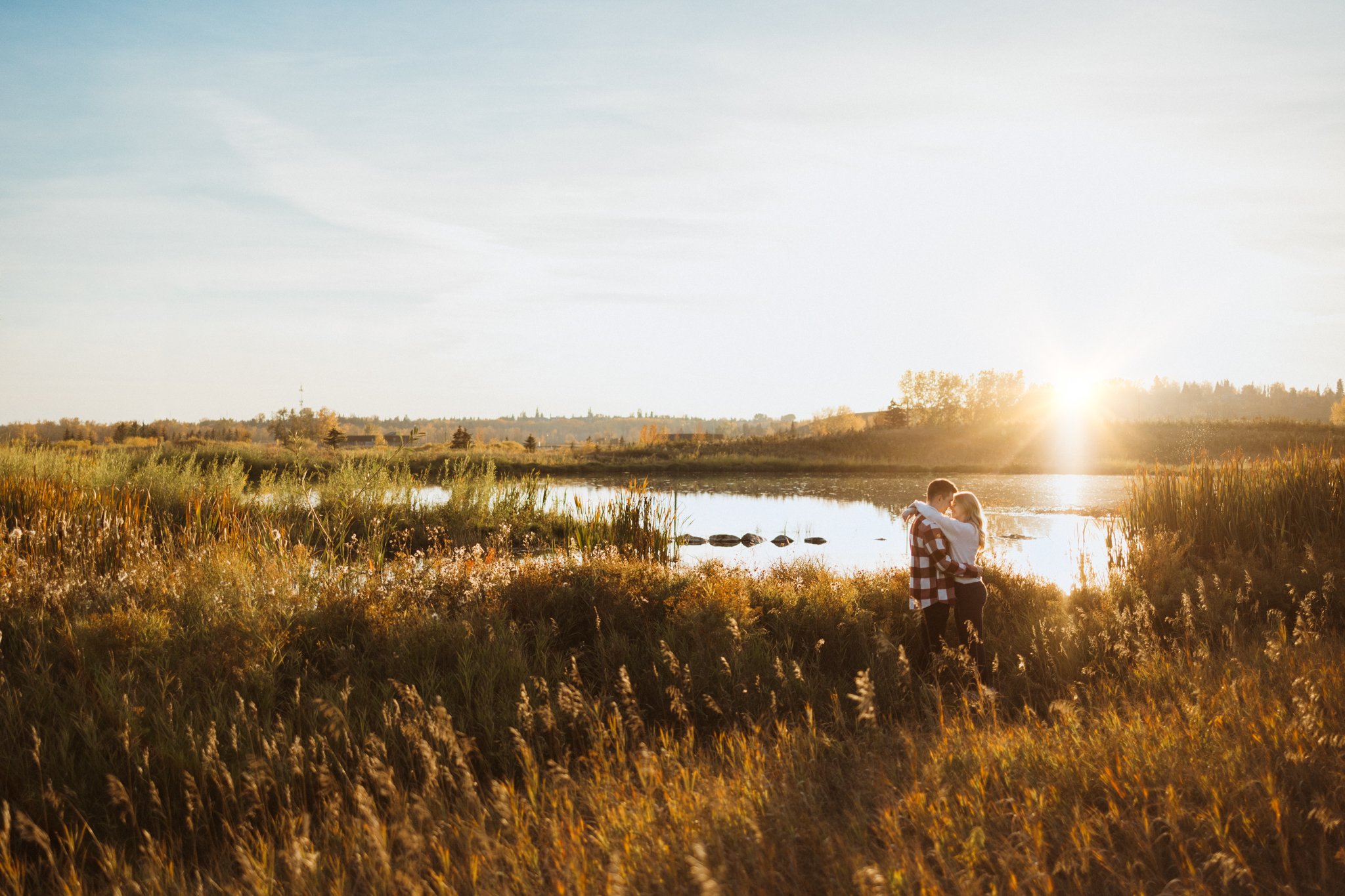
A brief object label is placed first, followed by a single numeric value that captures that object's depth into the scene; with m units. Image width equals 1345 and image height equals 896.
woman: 6.38
